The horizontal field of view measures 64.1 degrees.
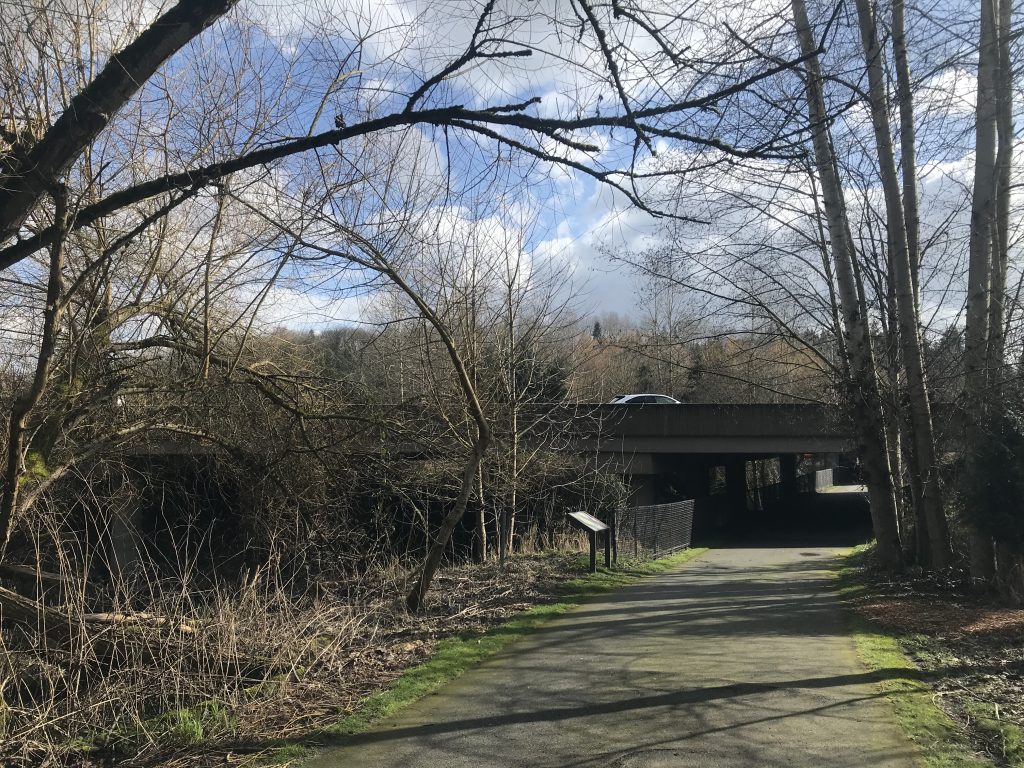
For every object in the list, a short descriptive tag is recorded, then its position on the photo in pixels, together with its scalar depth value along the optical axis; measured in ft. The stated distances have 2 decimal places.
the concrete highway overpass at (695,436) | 88.63
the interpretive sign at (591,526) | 41.37
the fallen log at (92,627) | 19.79
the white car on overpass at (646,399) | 106.83
